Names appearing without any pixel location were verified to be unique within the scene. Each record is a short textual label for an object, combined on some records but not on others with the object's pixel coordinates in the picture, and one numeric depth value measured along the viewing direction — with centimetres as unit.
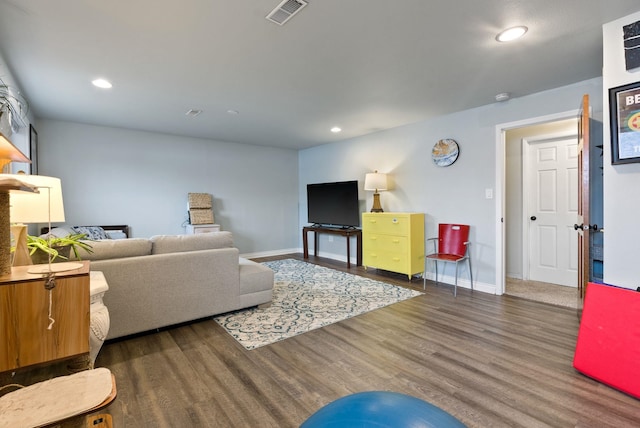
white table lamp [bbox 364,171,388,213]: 474
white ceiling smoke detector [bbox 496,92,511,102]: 334
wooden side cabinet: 104
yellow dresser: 421
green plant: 162
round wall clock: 407
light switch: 374
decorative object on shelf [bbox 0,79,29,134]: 240
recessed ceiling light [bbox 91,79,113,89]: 295
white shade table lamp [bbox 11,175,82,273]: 142
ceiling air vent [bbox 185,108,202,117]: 392
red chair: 386
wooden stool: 85
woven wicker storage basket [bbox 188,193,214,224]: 536
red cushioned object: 176
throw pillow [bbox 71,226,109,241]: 399
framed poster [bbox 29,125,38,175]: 361
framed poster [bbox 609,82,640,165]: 194
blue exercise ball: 95
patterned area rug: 267
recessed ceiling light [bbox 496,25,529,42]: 210
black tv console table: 524
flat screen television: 530
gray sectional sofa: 242
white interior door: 396
